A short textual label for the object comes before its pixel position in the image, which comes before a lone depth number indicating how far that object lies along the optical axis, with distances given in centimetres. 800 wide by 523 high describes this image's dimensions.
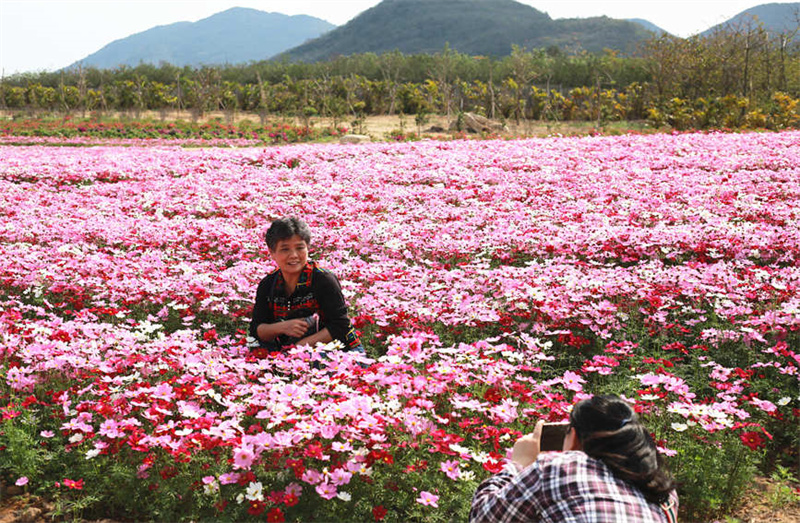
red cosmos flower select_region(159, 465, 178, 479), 323
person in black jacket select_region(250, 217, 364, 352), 457
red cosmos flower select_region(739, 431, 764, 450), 347
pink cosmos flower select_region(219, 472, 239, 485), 306
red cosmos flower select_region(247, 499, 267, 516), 294
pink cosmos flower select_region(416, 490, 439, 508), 296
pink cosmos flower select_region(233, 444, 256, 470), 311
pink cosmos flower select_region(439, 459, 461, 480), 313
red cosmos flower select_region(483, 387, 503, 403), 396
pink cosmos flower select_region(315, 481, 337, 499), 294
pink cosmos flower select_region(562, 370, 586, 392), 399
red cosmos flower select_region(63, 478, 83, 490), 322
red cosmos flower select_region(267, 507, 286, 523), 287
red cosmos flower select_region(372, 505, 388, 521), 297
